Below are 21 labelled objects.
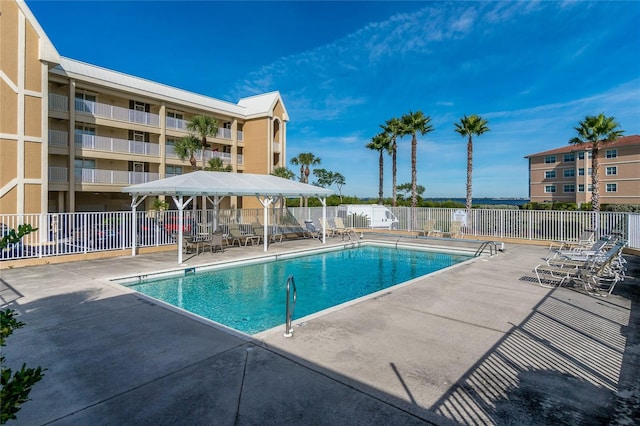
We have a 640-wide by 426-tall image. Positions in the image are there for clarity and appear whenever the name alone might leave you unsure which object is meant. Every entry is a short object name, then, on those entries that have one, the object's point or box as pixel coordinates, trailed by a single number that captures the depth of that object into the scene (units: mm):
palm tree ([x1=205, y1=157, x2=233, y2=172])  26938
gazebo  12345
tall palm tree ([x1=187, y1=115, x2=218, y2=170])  25531
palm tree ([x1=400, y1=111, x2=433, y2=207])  29828
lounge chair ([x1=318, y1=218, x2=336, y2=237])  21172
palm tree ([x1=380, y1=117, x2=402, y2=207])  32844
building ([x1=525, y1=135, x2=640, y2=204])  47750
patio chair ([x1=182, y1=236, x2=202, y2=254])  14484
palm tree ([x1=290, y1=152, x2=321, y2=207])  41906
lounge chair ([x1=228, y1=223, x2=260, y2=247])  16391
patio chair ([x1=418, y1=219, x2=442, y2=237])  20578
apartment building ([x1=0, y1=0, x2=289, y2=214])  16938
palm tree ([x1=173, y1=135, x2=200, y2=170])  25672
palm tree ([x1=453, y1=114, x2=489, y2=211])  26922
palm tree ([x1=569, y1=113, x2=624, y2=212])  25875
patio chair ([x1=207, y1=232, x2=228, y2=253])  14336
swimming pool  7910
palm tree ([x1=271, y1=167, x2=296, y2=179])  31469
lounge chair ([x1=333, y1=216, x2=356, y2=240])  20859
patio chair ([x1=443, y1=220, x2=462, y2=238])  19484
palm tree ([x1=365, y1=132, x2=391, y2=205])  34719
